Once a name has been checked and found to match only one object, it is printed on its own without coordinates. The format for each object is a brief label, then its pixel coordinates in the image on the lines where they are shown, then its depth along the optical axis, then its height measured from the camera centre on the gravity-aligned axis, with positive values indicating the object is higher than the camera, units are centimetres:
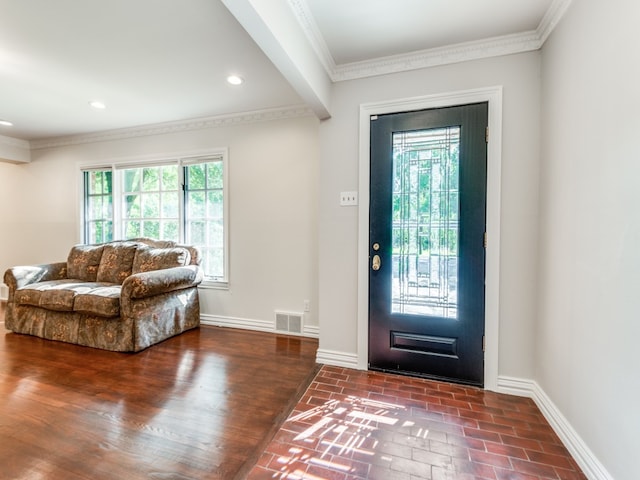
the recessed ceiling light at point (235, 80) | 255 +142
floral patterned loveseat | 270 -63
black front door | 212 -4
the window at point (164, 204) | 361 +41
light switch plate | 240 +32
